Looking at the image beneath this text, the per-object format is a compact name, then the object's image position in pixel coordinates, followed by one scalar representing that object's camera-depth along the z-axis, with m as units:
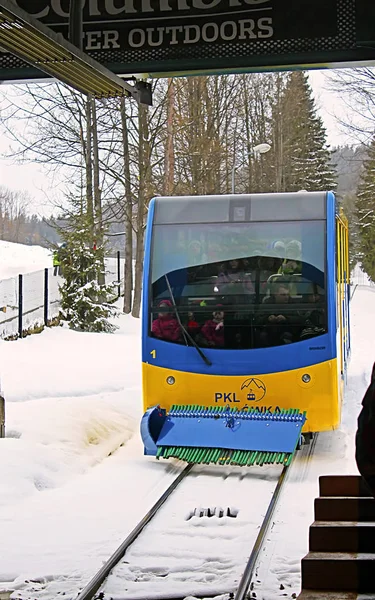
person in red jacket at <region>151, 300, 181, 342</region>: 10.61
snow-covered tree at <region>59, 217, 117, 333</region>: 24.27
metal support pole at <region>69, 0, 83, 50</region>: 5.74
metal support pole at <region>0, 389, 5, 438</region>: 10.14
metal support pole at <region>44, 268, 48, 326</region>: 24.47
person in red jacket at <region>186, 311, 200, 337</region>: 10.62
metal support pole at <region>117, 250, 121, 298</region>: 34.28
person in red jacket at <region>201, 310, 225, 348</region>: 10.60
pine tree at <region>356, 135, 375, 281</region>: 49.88
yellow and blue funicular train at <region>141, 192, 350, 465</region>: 10.23
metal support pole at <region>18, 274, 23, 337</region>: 22.02
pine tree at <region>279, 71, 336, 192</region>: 49.69
